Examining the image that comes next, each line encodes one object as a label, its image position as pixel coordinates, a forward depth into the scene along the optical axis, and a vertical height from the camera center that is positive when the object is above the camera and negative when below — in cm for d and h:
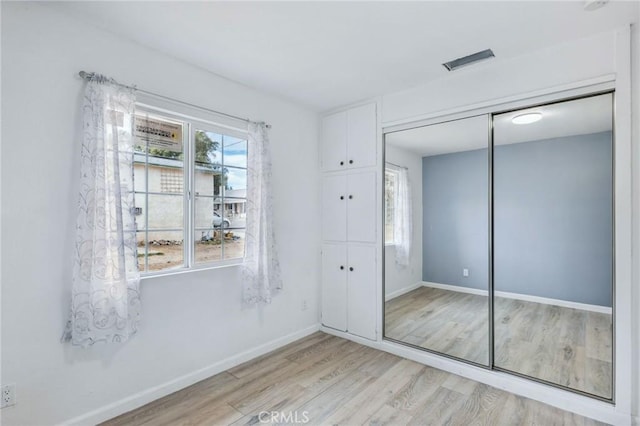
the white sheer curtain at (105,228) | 184 -9
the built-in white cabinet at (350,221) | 320 -7
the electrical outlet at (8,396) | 162 -101
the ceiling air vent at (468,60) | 229 +125
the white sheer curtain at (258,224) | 276 -9
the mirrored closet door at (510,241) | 216 -22
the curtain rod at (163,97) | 190 +90
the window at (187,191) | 226 +19
